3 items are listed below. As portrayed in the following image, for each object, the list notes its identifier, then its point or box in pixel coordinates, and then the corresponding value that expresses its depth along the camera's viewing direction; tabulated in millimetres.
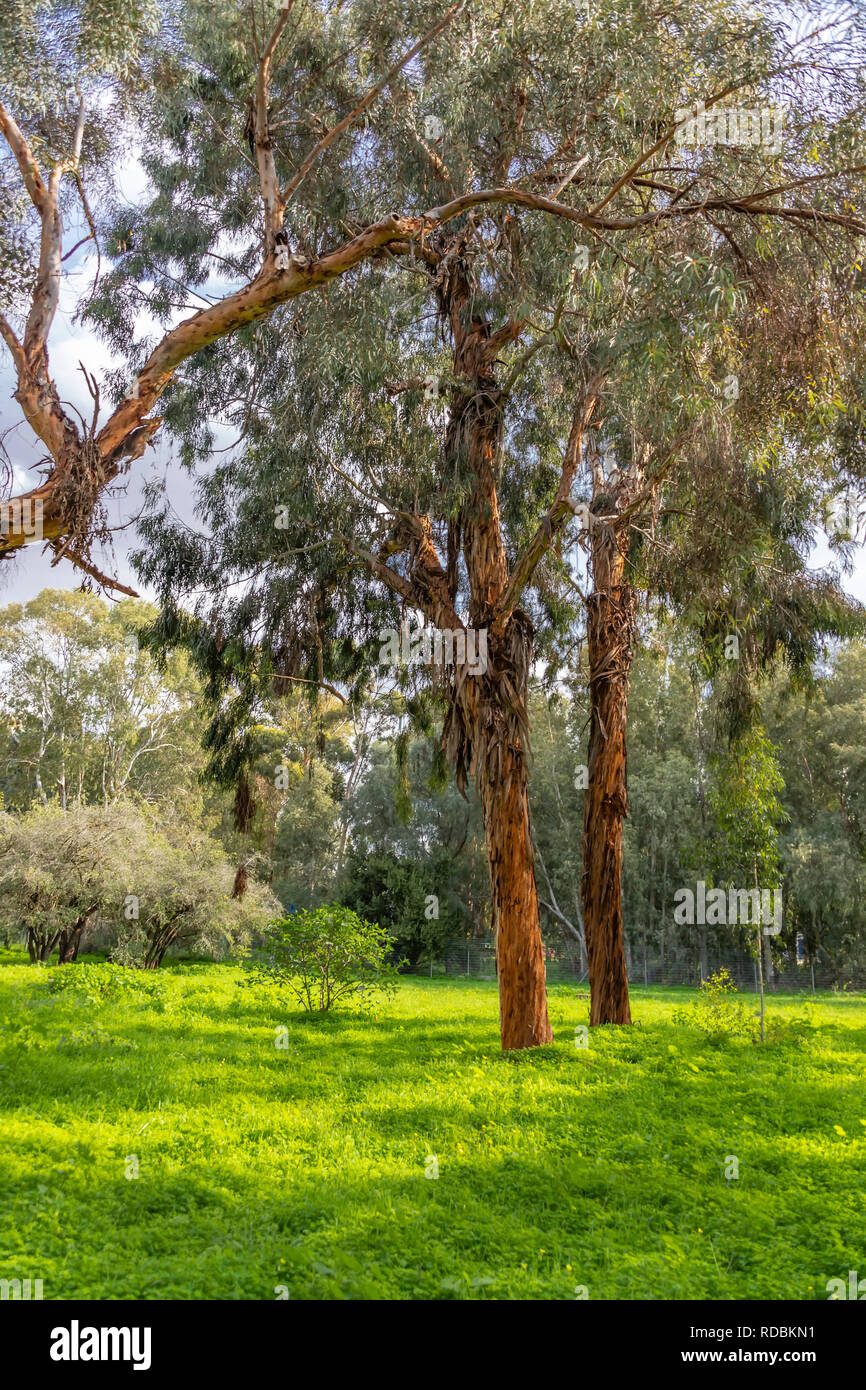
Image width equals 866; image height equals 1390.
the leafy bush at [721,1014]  9977
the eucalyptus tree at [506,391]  5914
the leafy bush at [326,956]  11039
